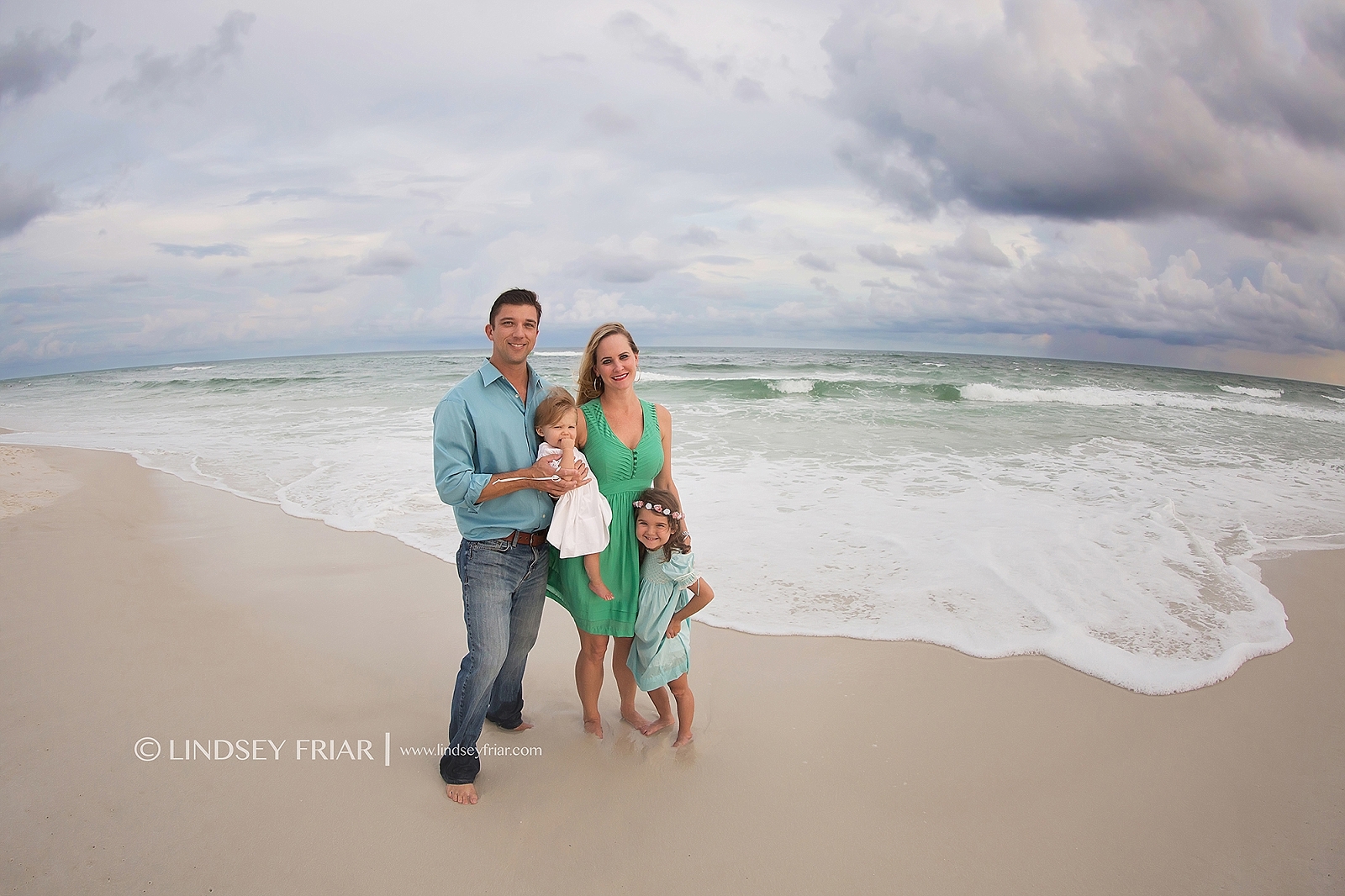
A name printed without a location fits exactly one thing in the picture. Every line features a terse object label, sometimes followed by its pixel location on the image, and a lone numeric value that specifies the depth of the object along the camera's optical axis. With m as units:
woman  3.01
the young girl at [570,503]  2.81
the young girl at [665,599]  2.94
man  2.74
